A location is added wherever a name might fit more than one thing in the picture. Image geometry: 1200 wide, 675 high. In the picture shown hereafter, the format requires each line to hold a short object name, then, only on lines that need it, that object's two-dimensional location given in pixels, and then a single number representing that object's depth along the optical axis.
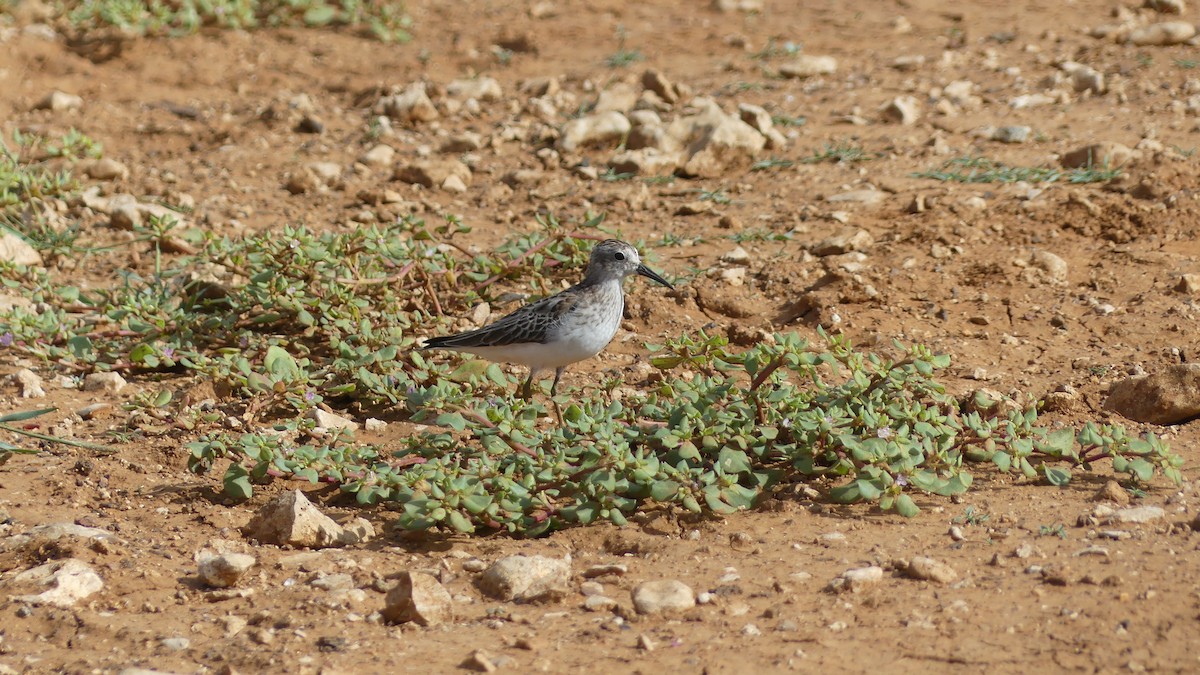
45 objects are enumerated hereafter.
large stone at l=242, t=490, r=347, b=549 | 9.20
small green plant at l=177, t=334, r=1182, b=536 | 9.21
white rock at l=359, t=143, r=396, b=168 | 18.20
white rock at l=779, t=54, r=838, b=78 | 20.25
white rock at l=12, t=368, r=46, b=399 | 12.33
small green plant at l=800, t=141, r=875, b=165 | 17.16
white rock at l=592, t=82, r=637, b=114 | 19.08
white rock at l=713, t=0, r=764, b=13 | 23.03
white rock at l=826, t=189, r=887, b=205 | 15.84
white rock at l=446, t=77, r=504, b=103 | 20.16
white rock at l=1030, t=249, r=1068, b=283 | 13.80
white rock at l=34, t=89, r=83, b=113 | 20.34
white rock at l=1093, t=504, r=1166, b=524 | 8.77
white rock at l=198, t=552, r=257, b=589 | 8.55
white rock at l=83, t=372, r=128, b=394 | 12.53
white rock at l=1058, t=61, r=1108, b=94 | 18.44
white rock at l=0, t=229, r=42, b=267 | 15.12
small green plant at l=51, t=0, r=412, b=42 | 21.81
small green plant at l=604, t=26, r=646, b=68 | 20.97
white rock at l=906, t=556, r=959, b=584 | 8.13
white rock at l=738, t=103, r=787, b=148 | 17.77
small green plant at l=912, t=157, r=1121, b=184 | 15.44
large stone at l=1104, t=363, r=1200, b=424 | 10.52
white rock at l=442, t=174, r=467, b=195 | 17.39
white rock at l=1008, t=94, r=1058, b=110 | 18.25
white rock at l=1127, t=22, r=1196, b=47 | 19.77
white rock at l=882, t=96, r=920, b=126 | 18.19
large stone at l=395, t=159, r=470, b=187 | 17.44
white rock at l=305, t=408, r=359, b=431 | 11.40
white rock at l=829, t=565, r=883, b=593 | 8.12
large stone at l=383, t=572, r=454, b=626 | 7.99
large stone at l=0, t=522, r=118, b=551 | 9.02
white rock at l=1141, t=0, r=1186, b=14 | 20.98
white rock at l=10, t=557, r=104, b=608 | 8.30
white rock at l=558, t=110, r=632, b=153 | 18.16
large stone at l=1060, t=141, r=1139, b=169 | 15.73
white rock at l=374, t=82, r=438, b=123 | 19.47
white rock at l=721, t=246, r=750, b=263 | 14.66
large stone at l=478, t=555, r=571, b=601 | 8.37
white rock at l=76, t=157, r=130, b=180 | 18.00
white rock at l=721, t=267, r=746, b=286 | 14.20
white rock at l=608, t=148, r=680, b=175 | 17.37
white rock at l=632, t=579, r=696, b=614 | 8.02
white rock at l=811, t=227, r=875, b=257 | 14.56
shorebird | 11.59
